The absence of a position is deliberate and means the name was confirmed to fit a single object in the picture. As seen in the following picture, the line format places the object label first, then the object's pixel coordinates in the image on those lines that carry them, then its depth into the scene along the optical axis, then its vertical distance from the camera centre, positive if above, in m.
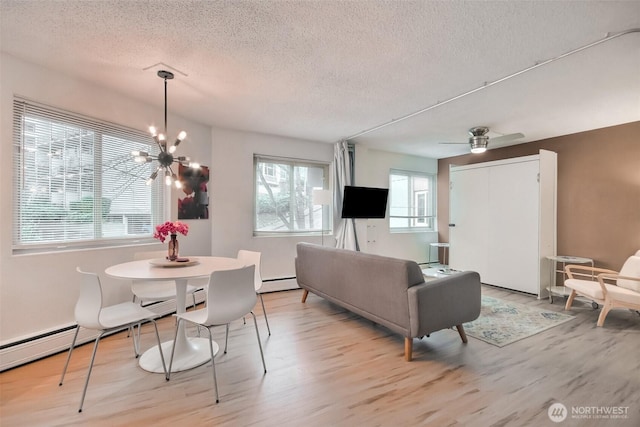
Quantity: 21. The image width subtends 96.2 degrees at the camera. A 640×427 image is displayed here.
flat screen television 4.87 +0.19
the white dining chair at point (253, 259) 3.06 -0.52
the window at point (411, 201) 6.27 +0.28
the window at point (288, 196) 4.79 +0.28
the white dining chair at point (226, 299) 2.02 -0.63
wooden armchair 3.15 -0.90
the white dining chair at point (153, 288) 2.70 -0.75
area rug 2.96 -1.26
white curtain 5.19 +0.36
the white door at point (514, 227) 4.34 -0.22
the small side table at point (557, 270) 4.05 -0.89
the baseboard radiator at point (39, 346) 2.31 -1.16
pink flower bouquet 2.55 -0.15
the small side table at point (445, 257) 6.53 -1.01
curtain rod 2.06 +1.28
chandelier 2.51 +0.52
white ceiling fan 4.30 +1.12
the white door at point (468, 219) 5.00 -0.11
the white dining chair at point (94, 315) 1.95 -0.72
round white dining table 2.15 -0.72
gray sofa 2.48 -0.77
